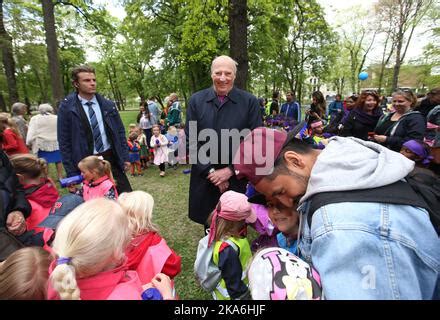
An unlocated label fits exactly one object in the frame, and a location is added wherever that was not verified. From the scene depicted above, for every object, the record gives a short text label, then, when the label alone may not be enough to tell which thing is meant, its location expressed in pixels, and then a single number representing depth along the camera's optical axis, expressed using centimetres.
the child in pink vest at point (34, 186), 273
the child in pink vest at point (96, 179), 308
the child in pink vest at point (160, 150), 766
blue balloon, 975
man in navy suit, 323
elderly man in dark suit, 268
